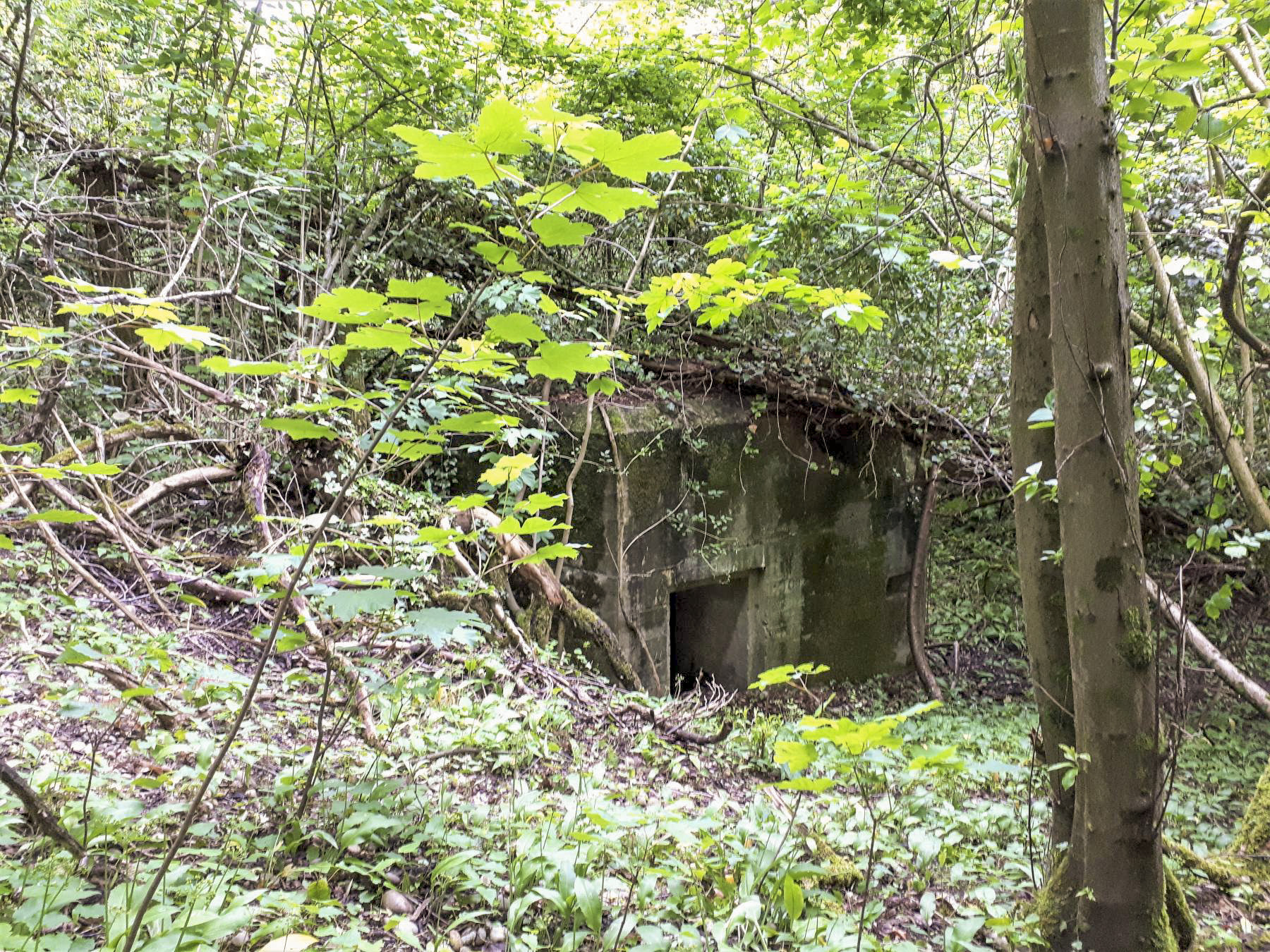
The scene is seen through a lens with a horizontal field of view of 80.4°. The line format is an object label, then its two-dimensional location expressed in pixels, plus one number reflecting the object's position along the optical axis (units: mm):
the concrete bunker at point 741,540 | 5445
